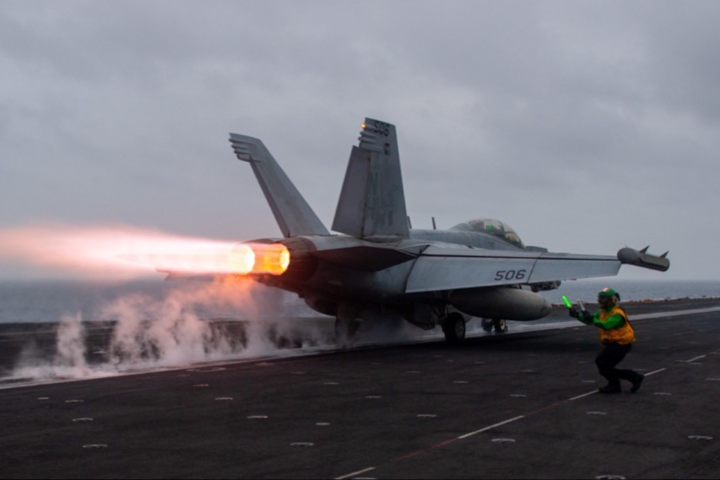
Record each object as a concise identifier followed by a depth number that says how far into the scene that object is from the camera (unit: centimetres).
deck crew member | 1418
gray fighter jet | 2198
